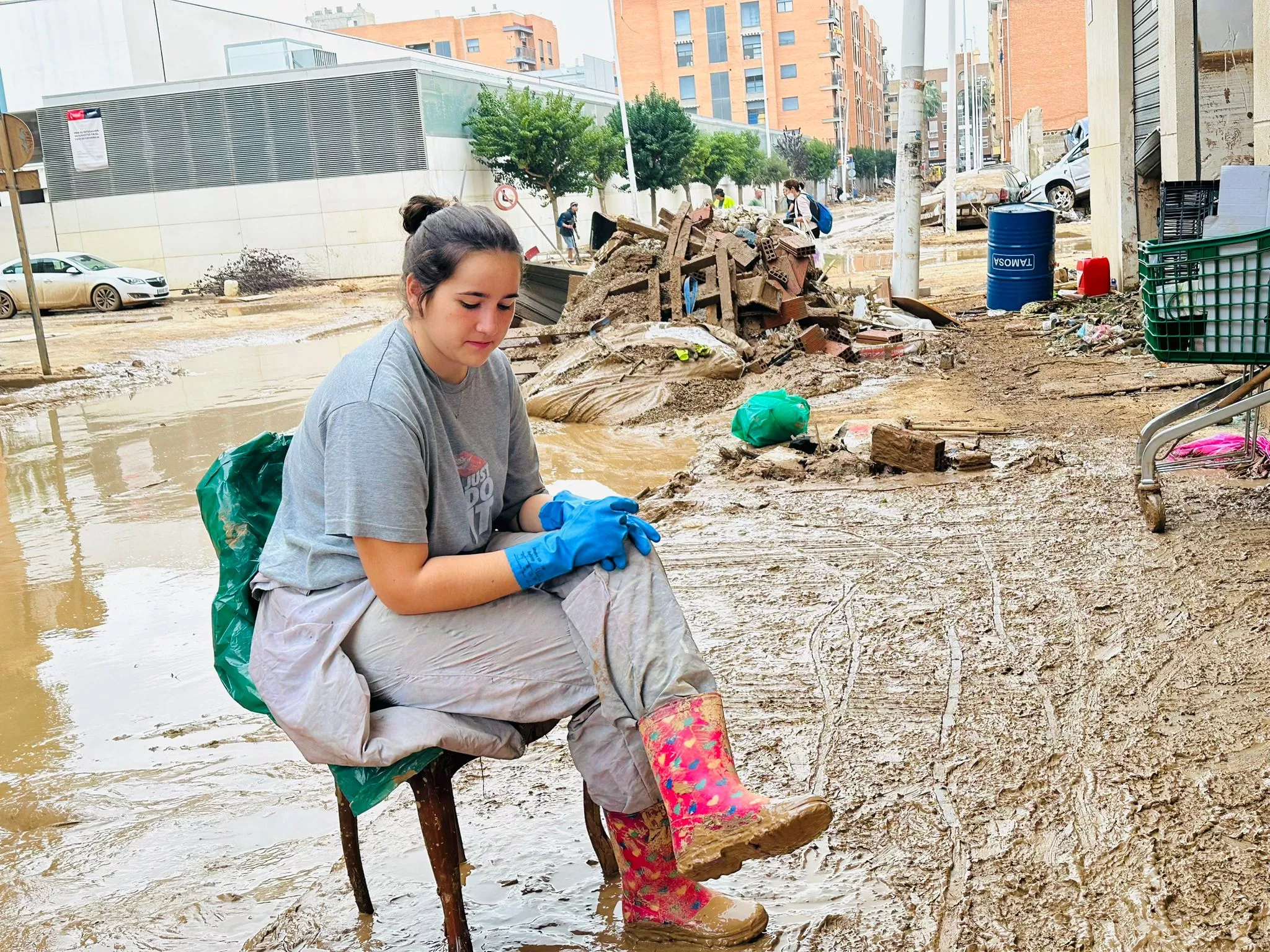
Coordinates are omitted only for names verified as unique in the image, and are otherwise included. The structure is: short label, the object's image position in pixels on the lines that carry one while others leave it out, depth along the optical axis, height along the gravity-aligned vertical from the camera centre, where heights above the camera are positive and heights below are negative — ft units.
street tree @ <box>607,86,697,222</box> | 149.28 +15.60
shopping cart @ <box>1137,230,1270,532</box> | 15.11 -1.44
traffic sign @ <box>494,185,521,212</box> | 94.73 +6.14
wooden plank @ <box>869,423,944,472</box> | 21.53 -3.90
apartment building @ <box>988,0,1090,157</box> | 169.17 +23.95
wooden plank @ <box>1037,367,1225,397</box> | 27.51 -3.97
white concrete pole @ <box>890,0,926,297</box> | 46.85 +4.24
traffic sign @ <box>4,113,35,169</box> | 44.52 +6.64
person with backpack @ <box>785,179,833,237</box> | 63.62 +1.89
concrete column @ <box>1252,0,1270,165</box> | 21.45 +2.29
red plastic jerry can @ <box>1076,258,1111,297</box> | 44.52 -2.16
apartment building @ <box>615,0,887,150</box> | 307.17 +51.63
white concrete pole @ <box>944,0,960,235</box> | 100.07 +7.07
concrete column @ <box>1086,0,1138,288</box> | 41.86 +3.18
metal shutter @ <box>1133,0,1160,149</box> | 37.91 +4.84
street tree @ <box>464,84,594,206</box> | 114.21 +12.90
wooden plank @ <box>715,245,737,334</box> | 37.91 -1.27
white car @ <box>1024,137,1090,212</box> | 87.76 +3.10
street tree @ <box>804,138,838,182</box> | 248.93 +18.02
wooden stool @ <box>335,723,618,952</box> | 7.94 -3.73
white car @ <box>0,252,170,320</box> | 84.33 +1.87
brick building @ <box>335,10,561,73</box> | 319.27 +65.56
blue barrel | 45.14 -1.15
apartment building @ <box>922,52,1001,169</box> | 333.21 +35.83
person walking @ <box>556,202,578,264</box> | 104.99 +3.68
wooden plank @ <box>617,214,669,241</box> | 42.37 +1.09
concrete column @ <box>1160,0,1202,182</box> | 31.96 +3.43
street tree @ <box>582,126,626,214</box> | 121.29 +12.09
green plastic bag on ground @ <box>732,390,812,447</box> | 24.58 -3.53
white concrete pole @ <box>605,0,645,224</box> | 107.65 +11.33
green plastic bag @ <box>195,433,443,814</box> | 8.66 -1.79
